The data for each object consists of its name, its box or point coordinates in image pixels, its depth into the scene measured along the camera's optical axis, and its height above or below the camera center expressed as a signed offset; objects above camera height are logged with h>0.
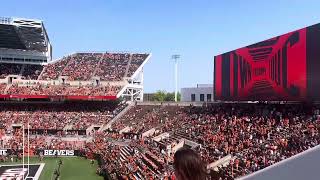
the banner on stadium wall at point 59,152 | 40.44 -4.58
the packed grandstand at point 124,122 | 23.06 -1.85
